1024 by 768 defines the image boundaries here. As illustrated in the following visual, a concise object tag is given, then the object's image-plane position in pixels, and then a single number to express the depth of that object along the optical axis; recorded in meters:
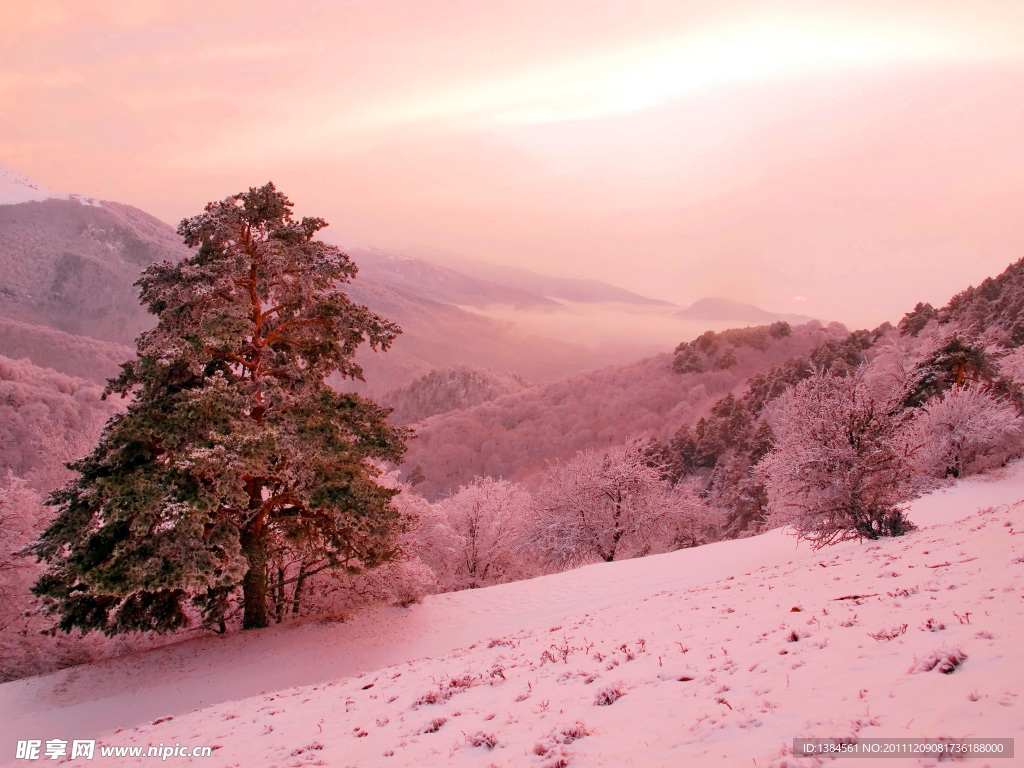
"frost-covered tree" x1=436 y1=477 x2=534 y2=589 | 30.17
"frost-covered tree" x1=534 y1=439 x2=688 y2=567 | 29.58
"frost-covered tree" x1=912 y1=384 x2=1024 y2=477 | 25.84
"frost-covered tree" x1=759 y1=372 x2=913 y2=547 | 14.59
